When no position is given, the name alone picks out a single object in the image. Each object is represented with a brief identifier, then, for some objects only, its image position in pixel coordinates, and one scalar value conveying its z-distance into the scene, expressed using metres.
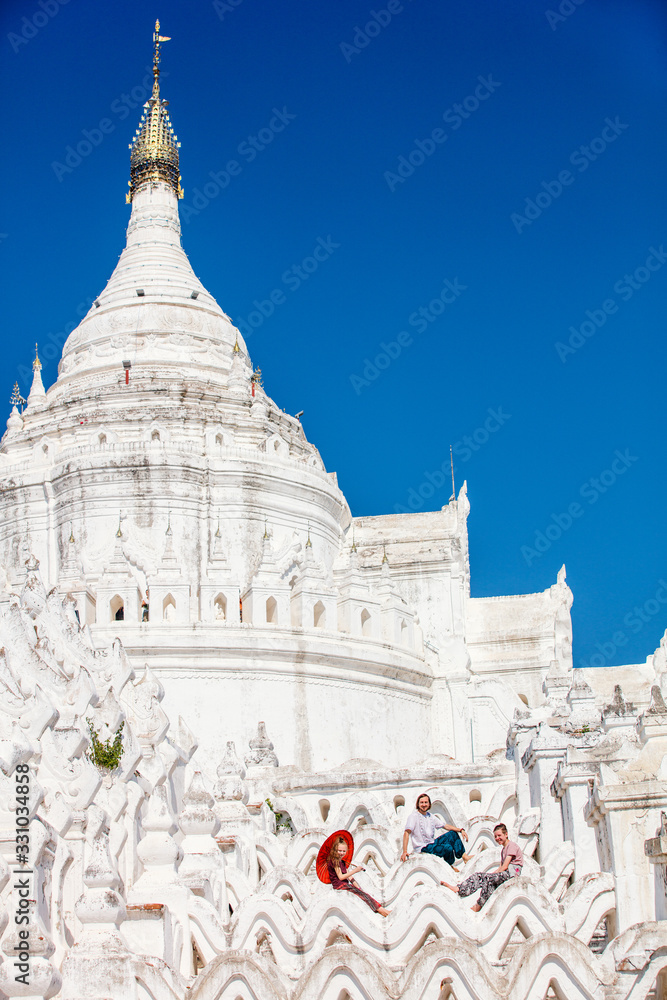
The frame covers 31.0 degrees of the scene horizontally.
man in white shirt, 13.16
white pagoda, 9.94
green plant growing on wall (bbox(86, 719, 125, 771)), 15.00
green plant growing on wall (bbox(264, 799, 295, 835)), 20.42
